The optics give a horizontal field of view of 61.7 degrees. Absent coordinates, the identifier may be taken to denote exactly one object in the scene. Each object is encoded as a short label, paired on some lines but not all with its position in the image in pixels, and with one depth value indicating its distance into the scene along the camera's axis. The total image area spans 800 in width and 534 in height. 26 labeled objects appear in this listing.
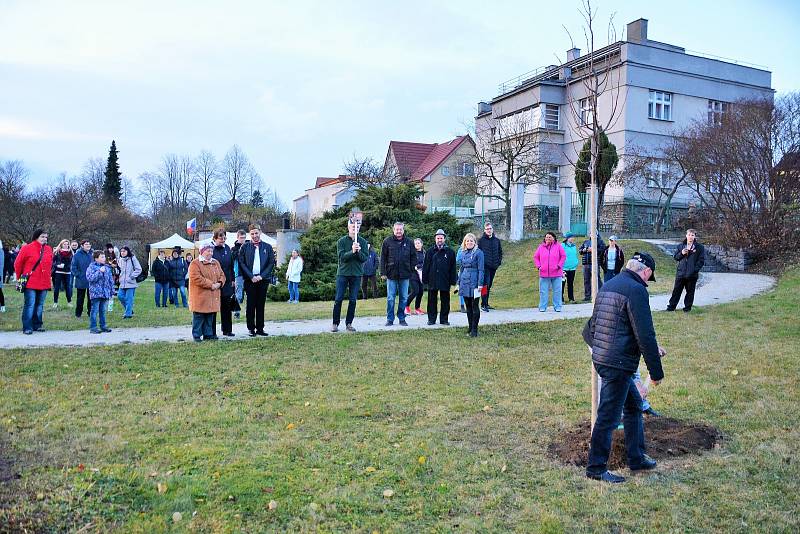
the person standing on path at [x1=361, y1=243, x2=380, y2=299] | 21.66
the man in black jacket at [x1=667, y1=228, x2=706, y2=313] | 13.27
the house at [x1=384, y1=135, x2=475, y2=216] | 56.69
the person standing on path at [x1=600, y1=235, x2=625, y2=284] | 16.34
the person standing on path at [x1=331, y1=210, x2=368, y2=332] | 12.09
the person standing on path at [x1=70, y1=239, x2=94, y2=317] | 15.30
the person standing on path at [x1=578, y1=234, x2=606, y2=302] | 16.95
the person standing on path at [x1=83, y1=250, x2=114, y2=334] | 12.37
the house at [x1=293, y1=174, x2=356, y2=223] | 60.56
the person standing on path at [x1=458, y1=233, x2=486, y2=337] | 11.62
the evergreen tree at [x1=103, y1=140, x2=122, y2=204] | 73.66
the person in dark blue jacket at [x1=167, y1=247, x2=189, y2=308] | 20.17
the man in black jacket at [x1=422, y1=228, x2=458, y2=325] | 12.85
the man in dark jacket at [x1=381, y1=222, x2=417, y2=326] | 12.82
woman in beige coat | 10.84
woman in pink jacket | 14.70
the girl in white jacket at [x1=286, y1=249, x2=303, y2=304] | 22.45
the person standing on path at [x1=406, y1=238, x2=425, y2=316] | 15.57
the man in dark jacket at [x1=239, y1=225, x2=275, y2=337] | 11.73
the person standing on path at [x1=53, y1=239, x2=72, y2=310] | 18.95
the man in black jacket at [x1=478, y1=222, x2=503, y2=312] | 14.77
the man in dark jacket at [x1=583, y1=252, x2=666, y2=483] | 5.14
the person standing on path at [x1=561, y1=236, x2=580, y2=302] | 17.14
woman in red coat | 12.30
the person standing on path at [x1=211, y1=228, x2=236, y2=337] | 11.59
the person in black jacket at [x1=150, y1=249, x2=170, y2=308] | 19.98
